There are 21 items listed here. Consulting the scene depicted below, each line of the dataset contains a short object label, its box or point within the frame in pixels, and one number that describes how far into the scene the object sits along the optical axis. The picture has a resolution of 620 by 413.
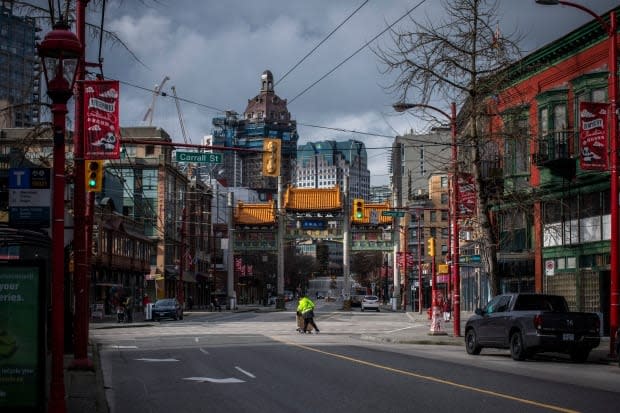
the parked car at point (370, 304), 84.38
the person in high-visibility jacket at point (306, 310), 37.09
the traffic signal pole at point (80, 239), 18.89
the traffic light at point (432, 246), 55.91
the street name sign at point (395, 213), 48.00
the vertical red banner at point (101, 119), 19.34
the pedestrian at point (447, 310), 55.84
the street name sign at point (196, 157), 26.02
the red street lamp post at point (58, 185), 10.77
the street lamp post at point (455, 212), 29.24
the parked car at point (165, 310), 57.75
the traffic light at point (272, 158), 27.36
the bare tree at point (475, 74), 27.73
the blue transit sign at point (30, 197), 12.98
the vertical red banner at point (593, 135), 23.39
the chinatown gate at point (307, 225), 85.12
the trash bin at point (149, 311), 56.95
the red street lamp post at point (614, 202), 22.23
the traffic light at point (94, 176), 23.83
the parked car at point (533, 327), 21.62
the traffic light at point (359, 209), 44.62
